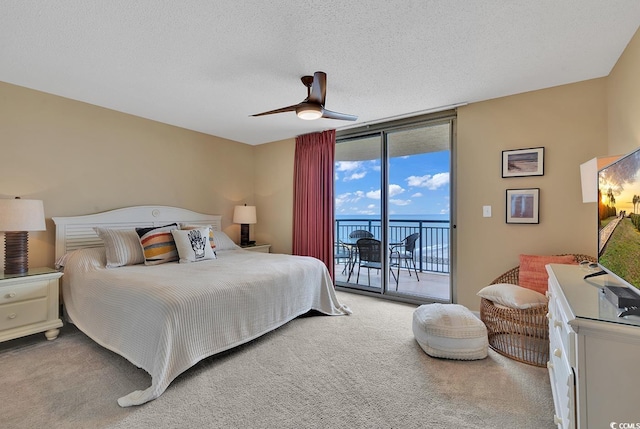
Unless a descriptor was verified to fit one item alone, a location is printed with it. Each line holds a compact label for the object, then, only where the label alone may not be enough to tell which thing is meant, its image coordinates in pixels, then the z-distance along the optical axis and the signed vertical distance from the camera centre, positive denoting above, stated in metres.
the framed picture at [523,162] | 2.82 +0.62
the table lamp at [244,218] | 4.58 +0.03
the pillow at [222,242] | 3.87 -0.31
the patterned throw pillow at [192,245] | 3.09 -0.29
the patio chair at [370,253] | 4.07 -0.47
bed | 1.89 -0.64
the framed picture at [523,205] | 2.84 +0.18
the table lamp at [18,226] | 2.39 -0.08
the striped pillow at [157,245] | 2.96 -0.29
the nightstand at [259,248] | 4.50 -0.45
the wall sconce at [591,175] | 1.95 +0.36
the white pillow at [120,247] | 2.81 -0.29
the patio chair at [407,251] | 4.95 -0.53
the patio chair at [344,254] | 5.15 -0.61
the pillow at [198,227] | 3.42 -0.11
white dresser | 0.92 -0.48
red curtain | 4.25 +0.38
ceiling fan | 2.38 +1.03
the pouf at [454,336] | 2.21 -0.90
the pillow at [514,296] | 2.24 -0.60
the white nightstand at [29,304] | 2.34 -0.76
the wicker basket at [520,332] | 2.17 -0.87
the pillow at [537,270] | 2.53 -0.43
